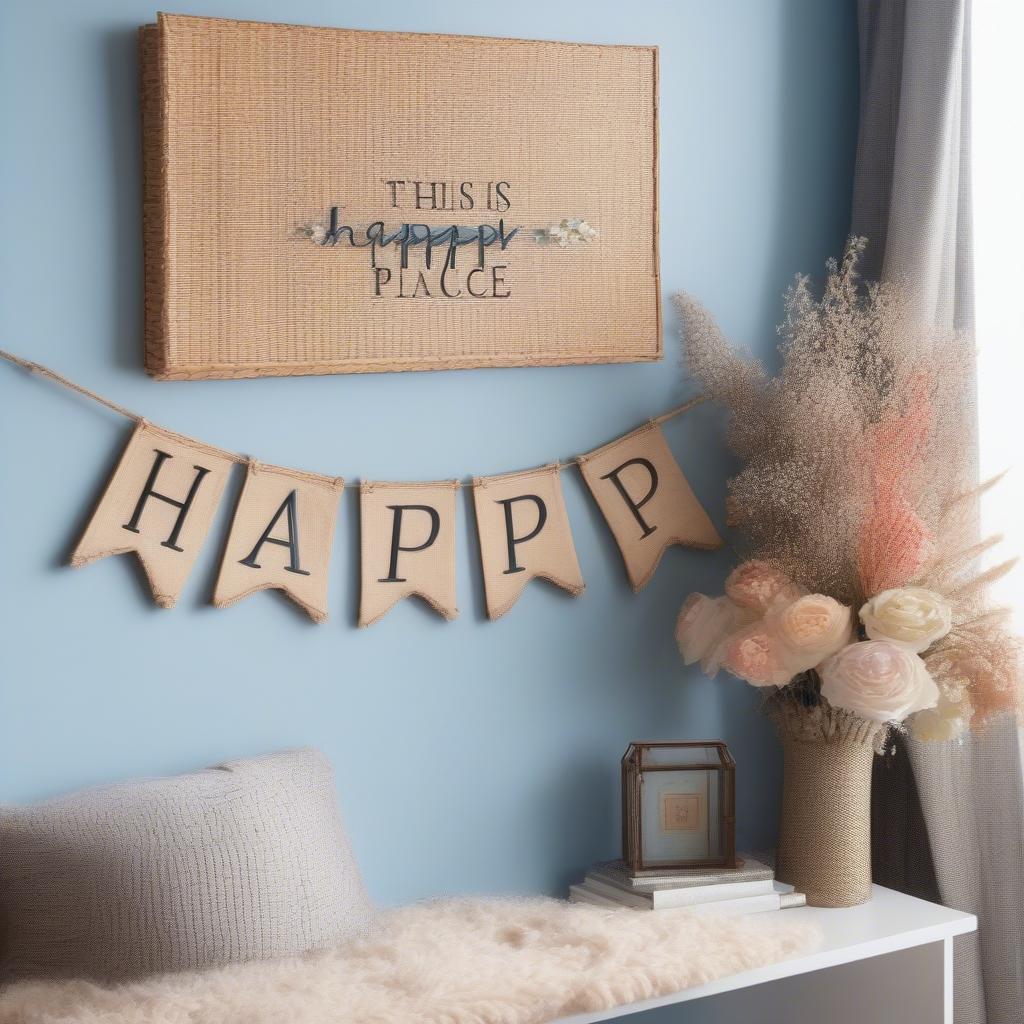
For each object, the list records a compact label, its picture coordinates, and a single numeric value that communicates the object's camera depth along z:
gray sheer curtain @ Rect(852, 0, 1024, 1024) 1.99
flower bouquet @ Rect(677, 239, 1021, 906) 1.83
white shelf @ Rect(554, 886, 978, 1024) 1.71
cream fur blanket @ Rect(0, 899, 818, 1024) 1.49
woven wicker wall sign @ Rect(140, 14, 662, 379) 1.73
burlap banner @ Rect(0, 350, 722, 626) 1.75
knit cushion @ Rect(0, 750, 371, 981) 1.57
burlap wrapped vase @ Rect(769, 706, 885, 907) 1.94
